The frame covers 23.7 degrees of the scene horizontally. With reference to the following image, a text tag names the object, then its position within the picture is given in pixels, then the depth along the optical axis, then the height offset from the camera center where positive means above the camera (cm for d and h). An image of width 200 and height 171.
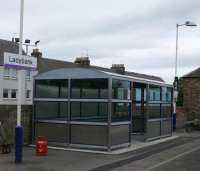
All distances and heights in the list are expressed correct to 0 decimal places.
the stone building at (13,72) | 5456 +458
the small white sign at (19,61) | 1325 +132
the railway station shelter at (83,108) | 1716 -2
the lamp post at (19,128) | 1345 -60
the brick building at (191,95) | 3772 +105
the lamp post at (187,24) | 3266 +573
